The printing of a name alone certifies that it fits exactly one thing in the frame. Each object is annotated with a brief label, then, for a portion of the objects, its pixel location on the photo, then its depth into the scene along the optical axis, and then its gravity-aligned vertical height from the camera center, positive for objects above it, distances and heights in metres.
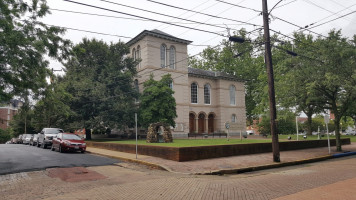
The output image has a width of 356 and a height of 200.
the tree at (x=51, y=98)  13.42 +1.49
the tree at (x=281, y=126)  39.75 -0.11
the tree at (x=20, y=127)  50.31 -0.01
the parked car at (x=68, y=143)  18.05 -1.14
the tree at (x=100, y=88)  27.95 +4.21
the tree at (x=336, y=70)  17.23 +3.79
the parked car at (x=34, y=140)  27.52 -1.48
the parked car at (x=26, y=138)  34.13 -1.53
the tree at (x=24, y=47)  10.05 +3.26
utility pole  14.00 +2.28
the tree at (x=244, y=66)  45.25 +10.91
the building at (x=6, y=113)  81.68 +4.53
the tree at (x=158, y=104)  28.31 +2.48
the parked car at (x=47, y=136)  22.41 -0.80
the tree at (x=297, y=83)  18.97 +3.16
